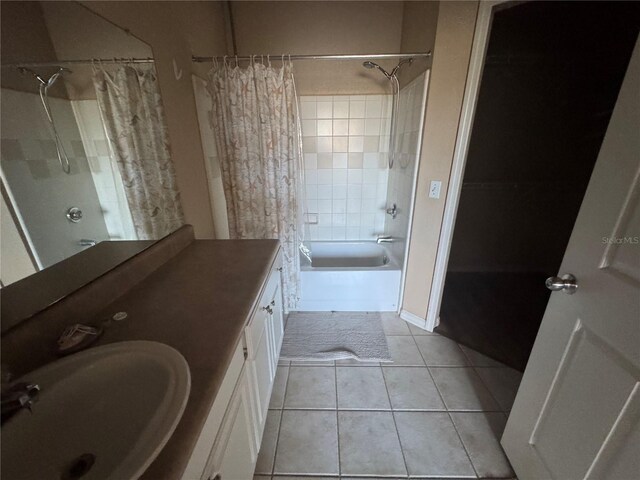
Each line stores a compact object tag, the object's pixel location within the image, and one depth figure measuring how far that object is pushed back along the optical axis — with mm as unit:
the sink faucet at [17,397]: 506
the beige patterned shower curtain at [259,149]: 1703
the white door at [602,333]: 684
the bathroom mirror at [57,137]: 687
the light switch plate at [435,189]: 1732
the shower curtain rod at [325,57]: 1630
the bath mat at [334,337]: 1853
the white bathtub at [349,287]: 2168
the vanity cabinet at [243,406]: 649
